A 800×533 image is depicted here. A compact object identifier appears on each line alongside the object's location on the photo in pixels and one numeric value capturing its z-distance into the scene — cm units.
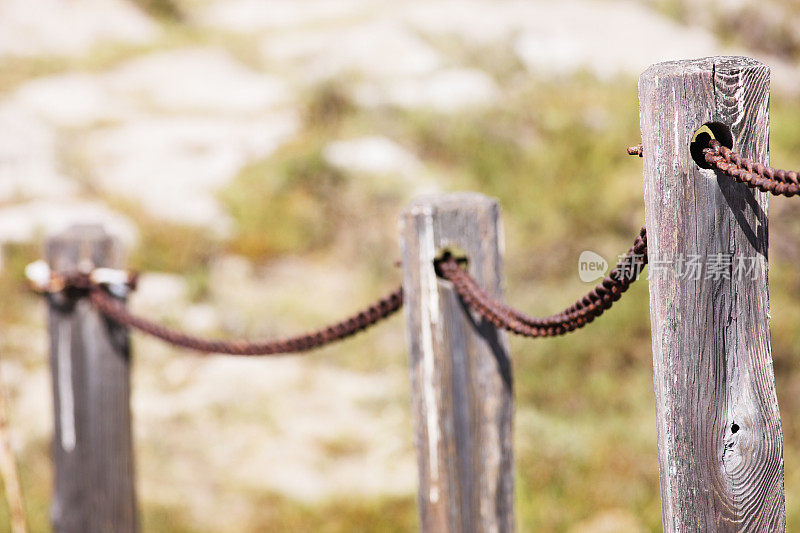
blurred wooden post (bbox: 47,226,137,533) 476
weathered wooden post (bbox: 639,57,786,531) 404
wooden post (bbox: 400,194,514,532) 435
